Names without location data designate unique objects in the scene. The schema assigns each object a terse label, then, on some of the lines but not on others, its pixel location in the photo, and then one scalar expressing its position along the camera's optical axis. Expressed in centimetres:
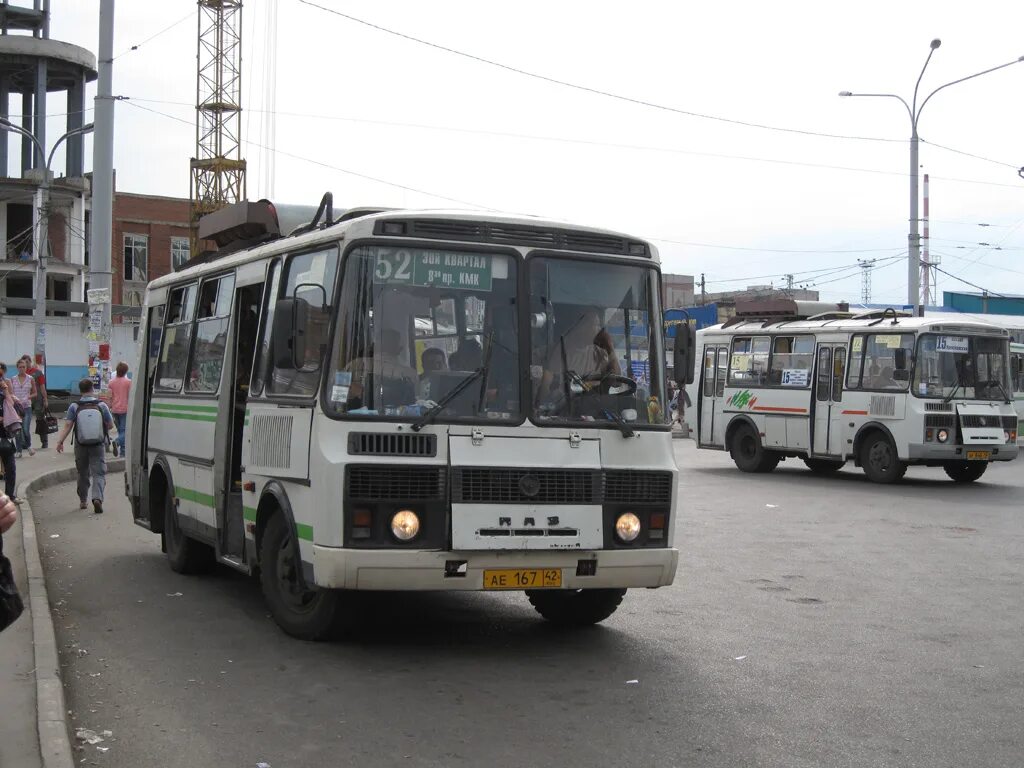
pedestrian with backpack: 1567
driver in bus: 786
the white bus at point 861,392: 2080
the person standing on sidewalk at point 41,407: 2588
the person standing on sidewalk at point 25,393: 2352
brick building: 7369
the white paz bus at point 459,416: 741
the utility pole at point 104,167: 2084
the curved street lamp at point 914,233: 3281
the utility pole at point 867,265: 7531
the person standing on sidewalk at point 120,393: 2362
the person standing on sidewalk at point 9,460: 1502
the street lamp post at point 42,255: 3196
